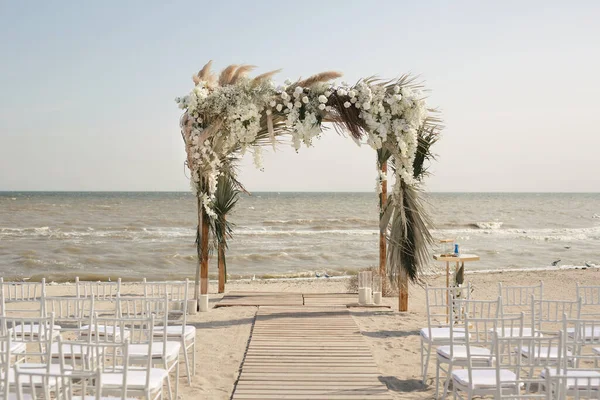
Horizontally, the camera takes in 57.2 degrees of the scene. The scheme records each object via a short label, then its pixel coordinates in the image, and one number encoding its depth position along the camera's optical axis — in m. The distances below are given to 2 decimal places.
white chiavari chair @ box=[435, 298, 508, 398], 4.20
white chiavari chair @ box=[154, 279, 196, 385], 4.84
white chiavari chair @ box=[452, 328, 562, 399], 3.29
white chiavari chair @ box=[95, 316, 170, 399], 3.60
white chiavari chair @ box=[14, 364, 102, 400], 2.55
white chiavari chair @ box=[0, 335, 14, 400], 2.93
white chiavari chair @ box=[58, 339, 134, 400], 3.21
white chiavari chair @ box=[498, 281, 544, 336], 5.19
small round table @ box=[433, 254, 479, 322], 7.27
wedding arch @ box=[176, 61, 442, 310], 7.63
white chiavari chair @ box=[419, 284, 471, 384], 4.92
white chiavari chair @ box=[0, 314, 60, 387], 3.35
